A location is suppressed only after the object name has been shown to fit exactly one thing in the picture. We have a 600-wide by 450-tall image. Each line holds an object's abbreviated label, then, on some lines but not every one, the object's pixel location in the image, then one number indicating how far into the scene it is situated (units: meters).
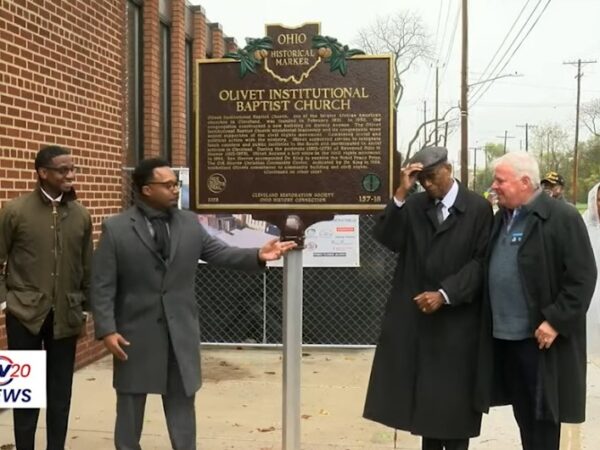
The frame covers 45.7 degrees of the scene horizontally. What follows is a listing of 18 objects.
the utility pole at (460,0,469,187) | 26.41
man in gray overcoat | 3.61
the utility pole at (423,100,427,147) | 38.63
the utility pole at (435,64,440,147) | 48.60
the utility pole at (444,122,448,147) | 48.15
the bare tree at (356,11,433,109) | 30.54
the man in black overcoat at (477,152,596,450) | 3.41
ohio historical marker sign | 4.32
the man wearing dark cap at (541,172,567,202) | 7.84
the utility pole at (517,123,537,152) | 90.62
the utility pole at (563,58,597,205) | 51.68
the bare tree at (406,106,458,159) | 26.30
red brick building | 5.39
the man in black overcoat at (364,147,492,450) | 3.69
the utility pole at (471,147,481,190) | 83.87
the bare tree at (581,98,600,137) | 63.47
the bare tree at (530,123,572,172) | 78.44
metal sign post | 4.15
